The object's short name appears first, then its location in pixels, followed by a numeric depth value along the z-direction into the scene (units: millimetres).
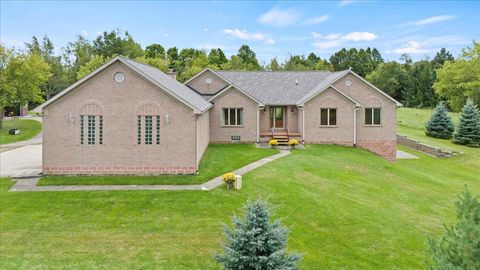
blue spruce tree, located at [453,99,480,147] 37875
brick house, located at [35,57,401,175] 19562
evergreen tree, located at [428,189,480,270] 4594
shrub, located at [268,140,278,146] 28031
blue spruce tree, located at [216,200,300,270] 7977
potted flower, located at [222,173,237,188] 17219
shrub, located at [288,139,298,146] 27766
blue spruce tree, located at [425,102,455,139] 41875
